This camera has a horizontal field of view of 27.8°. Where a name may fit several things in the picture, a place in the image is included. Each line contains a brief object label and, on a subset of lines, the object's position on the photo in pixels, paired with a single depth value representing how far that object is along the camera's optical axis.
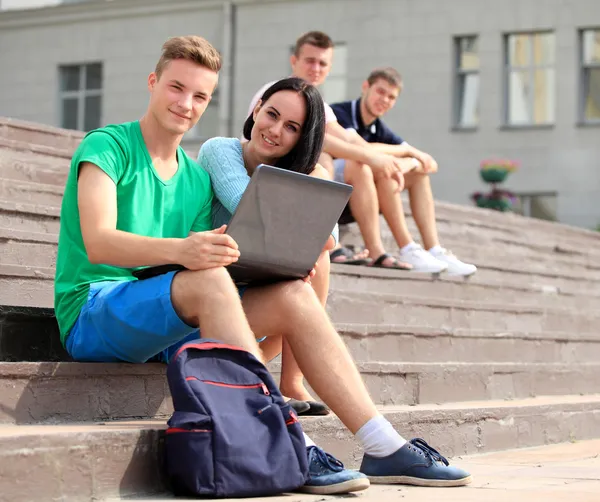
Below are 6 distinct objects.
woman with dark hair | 4.03
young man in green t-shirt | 3.49
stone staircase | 3.37
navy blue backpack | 3.24
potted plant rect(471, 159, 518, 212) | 16.62
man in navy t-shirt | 6.68
